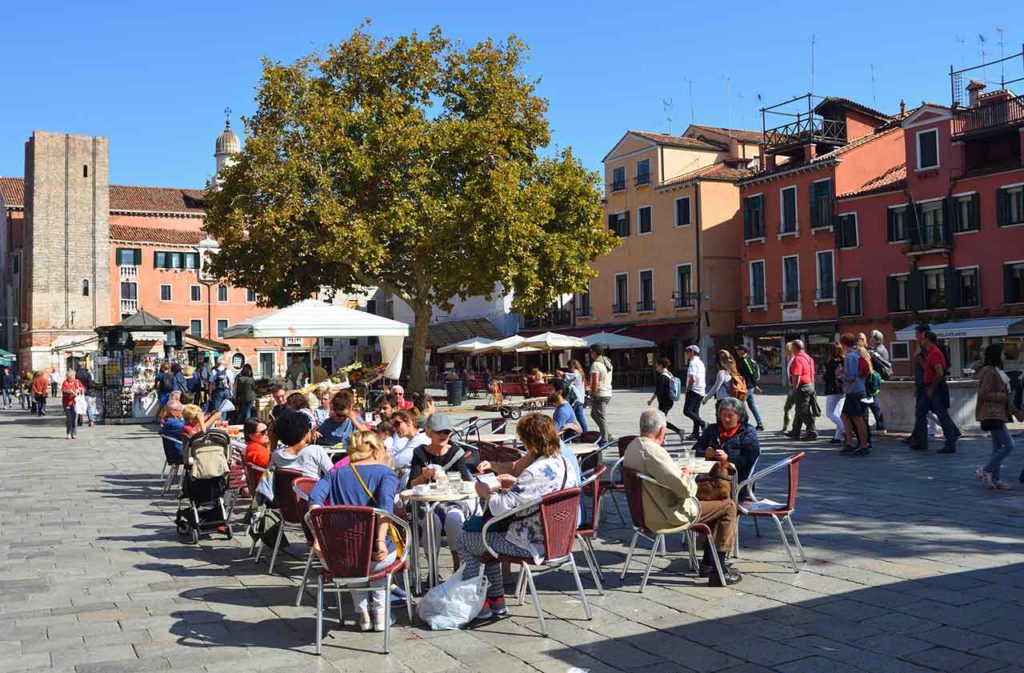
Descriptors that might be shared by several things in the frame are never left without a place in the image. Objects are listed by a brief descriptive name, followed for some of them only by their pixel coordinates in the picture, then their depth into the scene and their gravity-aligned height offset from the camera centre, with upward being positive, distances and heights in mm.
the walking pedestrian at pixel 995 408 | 9914 -339
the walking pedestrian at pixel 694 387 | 15145 -110
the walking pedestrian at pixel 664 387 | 15336 -101
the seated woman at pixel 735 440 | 7277 -451
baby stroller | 8578 -828
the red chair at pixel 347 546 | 5238 -845
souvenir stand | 25094 +633
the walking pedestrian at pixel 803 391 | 15070 -213
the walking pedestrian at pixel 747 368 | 15898 +174
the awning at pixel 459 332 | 53562 +2910
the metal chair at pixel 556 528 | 5520 -822
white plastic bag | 5629 -1238
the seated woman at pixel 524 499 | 5688 -672
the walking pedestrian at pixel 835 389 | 14469 -173
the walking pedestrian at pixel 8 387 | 38469 +251
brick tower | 65750 +9859
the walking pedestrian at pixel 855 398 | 13242 -284
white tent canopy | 17156 +1108
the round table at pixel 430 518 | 6128 -873
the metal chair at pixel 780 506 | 6691 -876
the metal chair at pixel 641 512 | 6223 -835
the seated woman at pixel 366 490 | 5691 -609
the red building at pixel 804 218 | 39094 +6498
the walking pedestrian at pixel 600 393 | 15203 -170
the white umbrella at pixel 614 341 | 40000 +1642
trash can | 30234 -253
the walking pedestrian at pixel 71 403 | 21031 -229
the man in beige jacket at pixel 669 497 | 6203 -725
